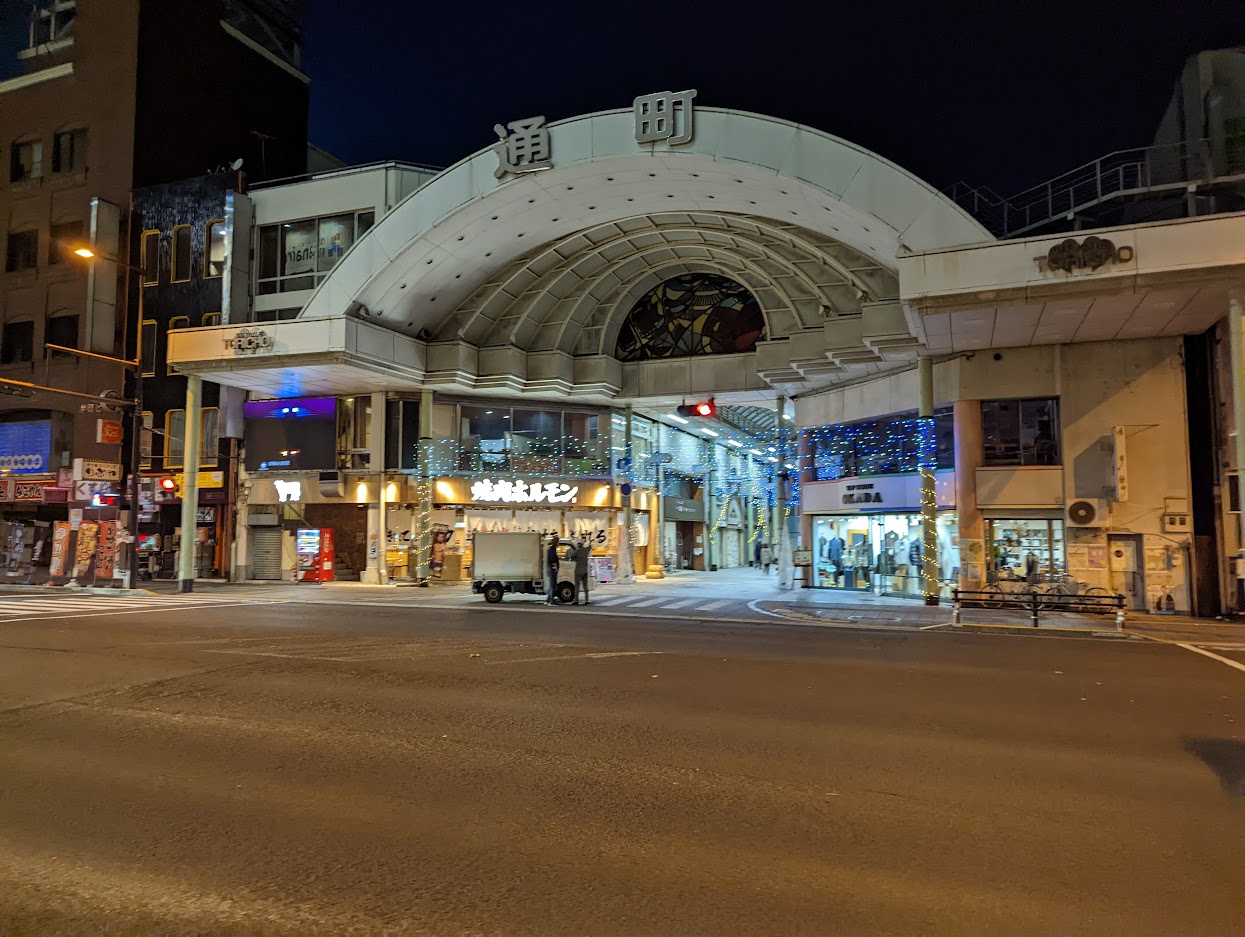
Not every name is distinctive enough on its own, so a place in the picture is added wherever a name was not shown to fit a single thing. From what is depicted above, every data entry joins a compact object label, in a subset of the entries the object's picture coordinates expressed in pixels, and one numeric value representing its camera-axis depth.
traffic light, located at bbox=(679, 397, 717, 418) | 21.88
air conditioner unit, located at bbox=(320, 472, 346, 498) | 30.09
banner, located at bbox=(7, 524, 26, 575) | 33.28
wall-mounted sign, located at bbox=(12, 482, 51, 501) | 34.34
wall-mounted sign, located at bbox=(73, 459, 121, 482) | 25.14
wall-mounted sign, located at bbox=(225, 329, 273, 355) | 25.98
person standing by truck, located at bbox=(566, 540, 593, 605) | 22.09
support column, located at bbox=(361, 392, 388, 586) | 29.73
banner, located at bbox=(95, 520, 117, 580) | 26.97
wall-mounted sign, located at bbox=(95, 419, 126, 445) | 25.27
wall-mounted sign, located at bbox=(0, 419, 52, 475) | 34.94
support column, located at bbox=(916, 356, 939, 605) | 21.92
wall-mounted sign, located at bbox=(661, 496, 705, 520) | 36.78
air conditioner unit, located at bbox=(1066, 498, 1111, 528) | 20.19
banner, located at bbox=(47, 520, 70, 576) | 28.62
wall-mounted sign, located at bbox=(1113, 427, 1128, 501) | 19.72
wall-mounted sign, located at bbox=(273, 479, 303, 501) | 30.69
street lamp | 25.23
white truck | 22.19
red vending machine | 30.69
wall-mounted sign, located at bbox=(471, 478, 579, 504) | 30.78
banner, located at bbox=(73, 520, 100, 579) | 27.02
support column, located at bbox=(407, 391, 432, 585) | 29.45
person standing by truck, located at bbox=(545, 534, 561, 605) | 21.81
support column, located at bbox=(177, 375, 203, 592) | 26.28
